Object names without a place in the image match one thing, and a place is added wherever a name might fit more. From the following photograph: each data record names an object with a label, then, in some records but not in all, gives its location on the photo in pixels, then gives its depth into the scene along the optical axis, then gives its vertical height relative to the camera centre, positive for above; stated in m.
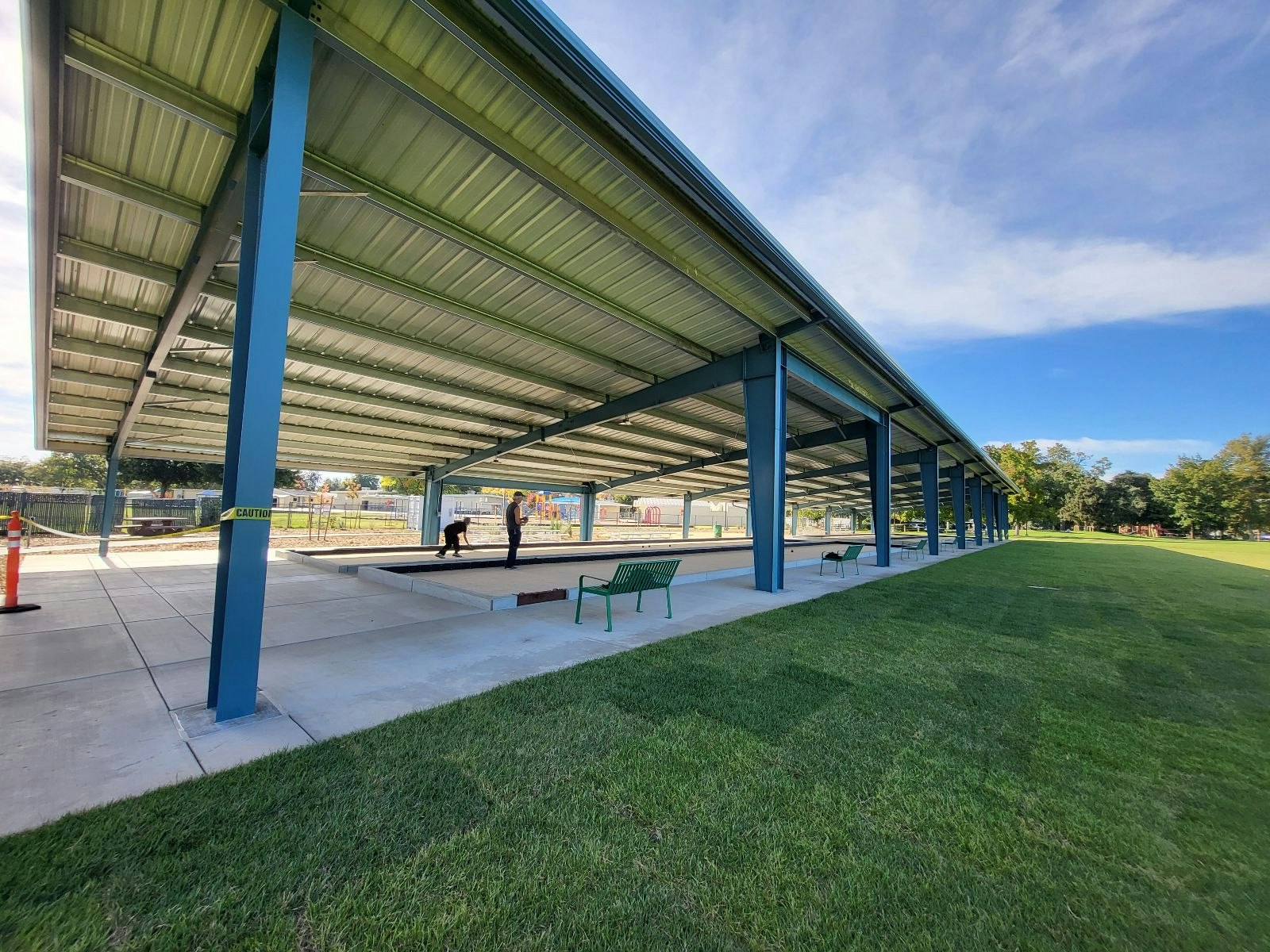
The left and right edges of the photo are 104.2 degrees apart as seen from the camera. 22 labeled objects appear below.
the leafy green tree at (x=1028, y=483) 65.94 +4.40
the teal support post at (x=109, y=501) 14.46 +0.00
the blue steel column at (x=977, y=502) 33.97 +0.79
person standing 11.71 -0.30
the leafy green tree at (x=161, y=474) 40.81 +2.48
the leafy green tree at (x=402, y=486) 65.86 +3.30
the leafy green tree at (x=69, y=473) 54.84 +3.20
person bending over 13.82 -0.77
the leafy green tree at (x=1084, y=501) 74.56 +2.06
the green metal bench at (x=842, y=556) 13.61 -1.28
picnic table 19.03 -0.94
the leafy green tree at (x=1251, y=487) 60.72 +3.72
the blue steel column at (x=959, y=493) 28.45 +1.16
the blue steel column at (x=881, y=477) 16.48 +1.18
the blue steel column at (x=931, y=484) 22.73 +1.33
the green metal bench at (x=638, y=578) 7.01 -1.04
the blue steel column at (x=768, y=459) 10.59 +1.13
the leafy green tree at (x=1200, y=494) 62.88 +2.86
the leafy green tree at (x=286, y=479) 55.78 +2.94
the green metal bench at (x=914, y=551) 23.28 -1.92
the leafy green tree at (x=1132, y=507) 72.31 +1.26
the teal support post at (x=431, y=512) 21.88 -0.28
